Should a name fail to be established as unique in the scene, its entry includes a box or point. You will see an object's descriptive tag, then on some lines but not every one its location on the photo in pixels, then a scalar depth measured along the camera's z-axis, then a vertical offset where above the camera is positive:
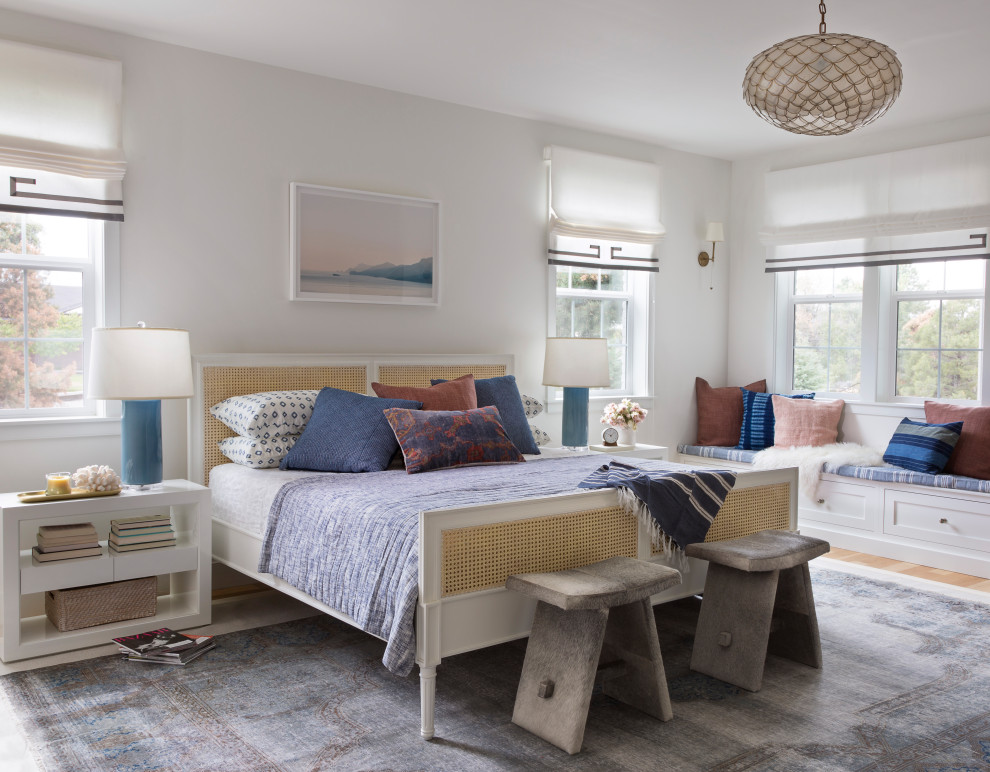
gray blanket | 2.46 -0.58
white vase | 4.92 -0.46
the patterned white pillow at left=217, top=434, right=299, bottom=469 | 3.59 -0.43
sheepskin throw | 5.02 -0.60
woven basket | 3.15 -0.97
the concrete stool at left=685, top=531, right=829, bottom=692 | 2.86 -0.88
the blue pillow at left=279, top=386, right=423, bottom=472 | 3.50 -0.37
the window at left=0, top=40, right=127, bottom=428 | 3.41 +0.55
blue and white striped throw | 2.96 -0.49
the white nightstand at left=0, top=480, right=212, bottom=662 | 3.01 -0.82
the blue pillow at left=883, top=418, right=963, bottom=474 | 4.66 -0.48
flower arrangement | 4.92 -0.34
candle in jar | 3.16 -0.51
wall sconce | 5.89 +0.86
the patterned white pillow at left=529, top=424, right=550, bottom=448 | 4.50 -0.44
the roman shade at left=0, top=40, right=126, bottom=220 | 3.38 +0.88
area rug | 2.34 -1.11
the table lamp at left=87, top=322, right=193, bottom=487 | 3.28 -0.12
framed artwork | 4.21 +0.54
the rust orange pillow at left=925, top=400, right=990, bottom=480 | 4.54 -0.46
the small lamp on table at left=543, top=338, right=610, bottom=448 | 4.77 -0.11
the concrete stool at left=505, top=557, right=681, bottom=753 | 2.37 -0.86
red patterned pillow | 3.50 -0.36
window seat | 4.44 -0.87
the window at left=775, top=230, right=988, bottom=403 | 5.02 +0.21
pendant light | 2.79 +0.94
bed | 2.42 -0.59
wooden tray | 3.10 -0.55
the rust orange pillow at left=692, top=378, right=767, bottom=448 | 5.88 -0.40
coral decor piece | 3.22 -0.49
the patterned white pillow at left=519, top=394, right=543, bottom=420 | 4.64 -0.29
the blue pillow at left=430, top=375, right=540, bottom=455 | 4.19 -0.25
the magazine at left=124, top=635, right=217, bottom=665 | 3.04 -1.11
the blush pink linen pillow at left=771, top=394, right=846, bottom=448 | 5.42 -0.41
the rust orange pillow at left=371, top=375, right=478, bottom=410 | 3.98 -0.20
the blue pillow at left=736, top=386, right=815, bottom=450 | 5.71 -0.44
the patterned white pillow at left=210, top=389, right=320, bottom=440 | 3.61 -0.27
